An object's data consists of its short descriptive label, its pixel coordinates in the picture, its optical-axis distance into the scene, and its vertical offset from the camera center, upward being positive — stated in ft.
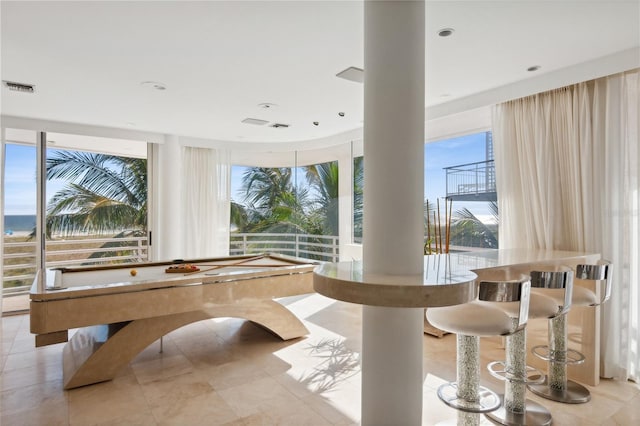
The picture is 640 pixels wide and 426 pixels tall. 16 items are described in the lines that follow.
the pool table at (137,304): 8.36 -2.25
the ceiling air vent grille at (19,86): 11.73 +4.20
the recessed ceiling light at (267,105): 14.20 +4.32
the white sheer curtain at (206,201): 21.06 +0.82
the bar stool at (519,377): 7.34 -3.33
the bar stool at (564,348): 8.32 -3.29
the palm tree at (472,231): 14.60 -0.65
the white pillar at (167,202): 19.48 +0.69
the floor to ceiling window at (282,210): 23.80 +0.38
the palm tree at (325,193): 22.62 +1.37
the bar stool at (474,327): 6.04 -1.91
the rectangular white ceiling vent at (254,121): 16.67 +4.32
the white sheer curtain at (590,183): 9.71 +0.92
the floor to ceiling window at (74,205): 17.42 +0.58
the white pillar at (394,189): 5.31 +0.38
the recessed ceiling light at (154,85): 11.87 +4.28
